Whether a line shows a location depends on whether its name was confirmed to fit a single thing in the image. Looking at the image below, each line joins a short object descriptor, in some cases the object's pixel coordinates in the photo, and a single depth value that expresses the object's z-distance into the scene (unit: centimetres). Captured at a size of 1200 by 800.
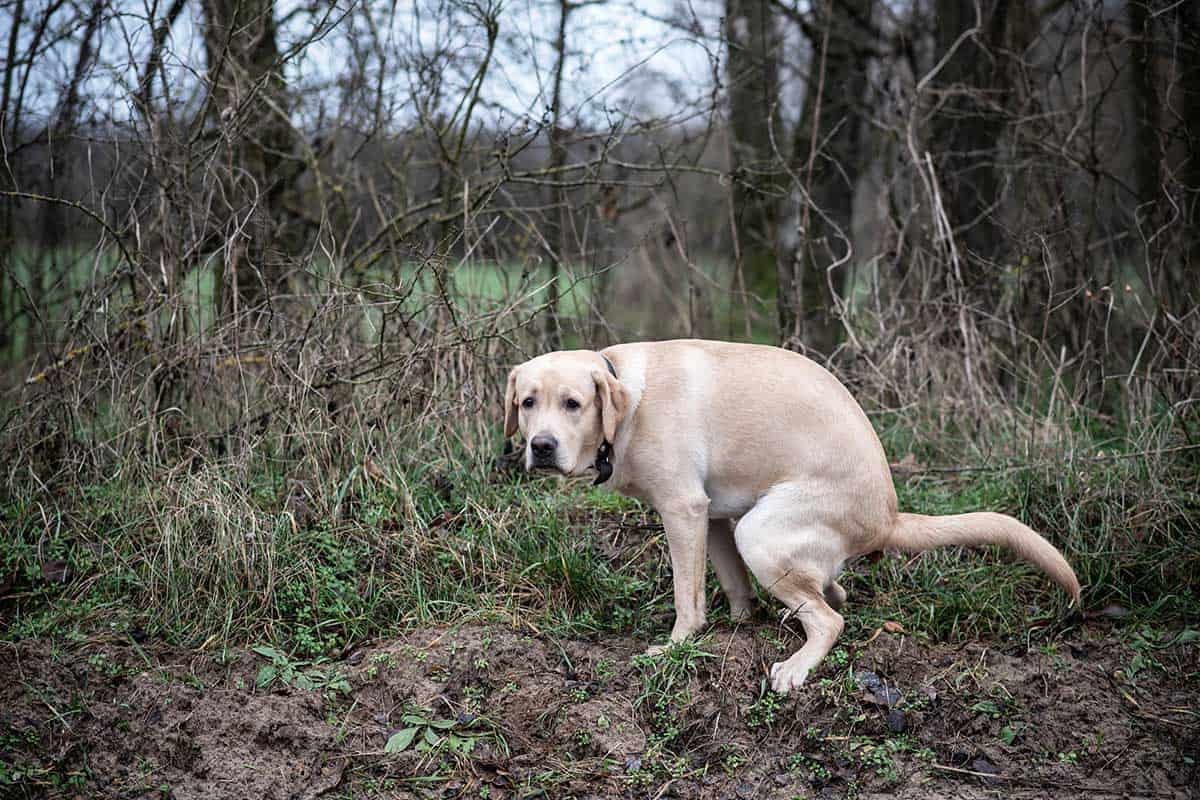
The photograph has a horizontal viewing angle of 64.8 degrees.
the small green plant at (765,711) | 381
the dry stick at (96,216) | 484
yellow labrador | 398
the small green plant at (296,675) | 389
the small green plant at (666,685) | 376
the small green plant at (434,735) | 362
